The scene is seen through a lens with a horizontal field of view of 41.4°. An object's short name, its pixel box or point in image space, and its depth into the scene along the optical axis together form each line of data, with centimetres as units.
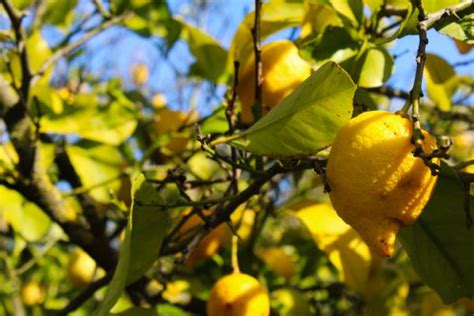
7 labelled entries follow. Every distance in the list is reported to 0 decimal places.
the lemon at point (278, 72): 86
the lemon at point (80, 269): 156
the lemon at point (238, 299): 78
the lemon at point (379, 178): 53
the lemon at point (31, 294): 196
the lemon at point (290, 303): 114
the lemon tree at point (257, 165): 55
